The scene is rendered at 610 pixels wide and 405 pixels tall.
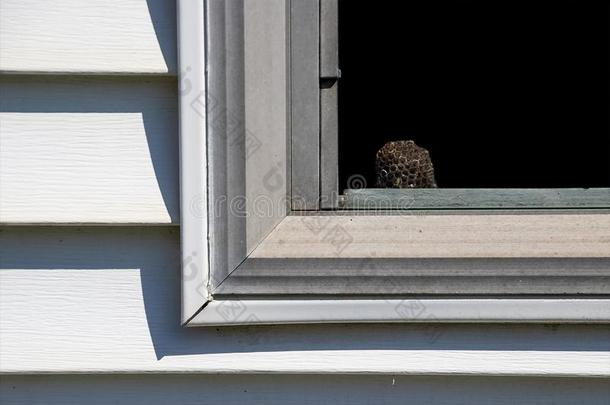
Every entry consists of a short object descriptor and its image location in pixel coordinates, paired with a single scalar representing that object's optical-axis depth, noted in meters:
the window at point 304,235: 2.64
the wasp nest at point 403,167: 2.74
